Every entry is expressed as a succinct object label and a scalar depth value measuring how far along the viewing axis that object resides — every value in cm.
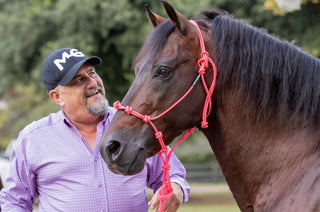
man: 396
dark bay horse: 317
